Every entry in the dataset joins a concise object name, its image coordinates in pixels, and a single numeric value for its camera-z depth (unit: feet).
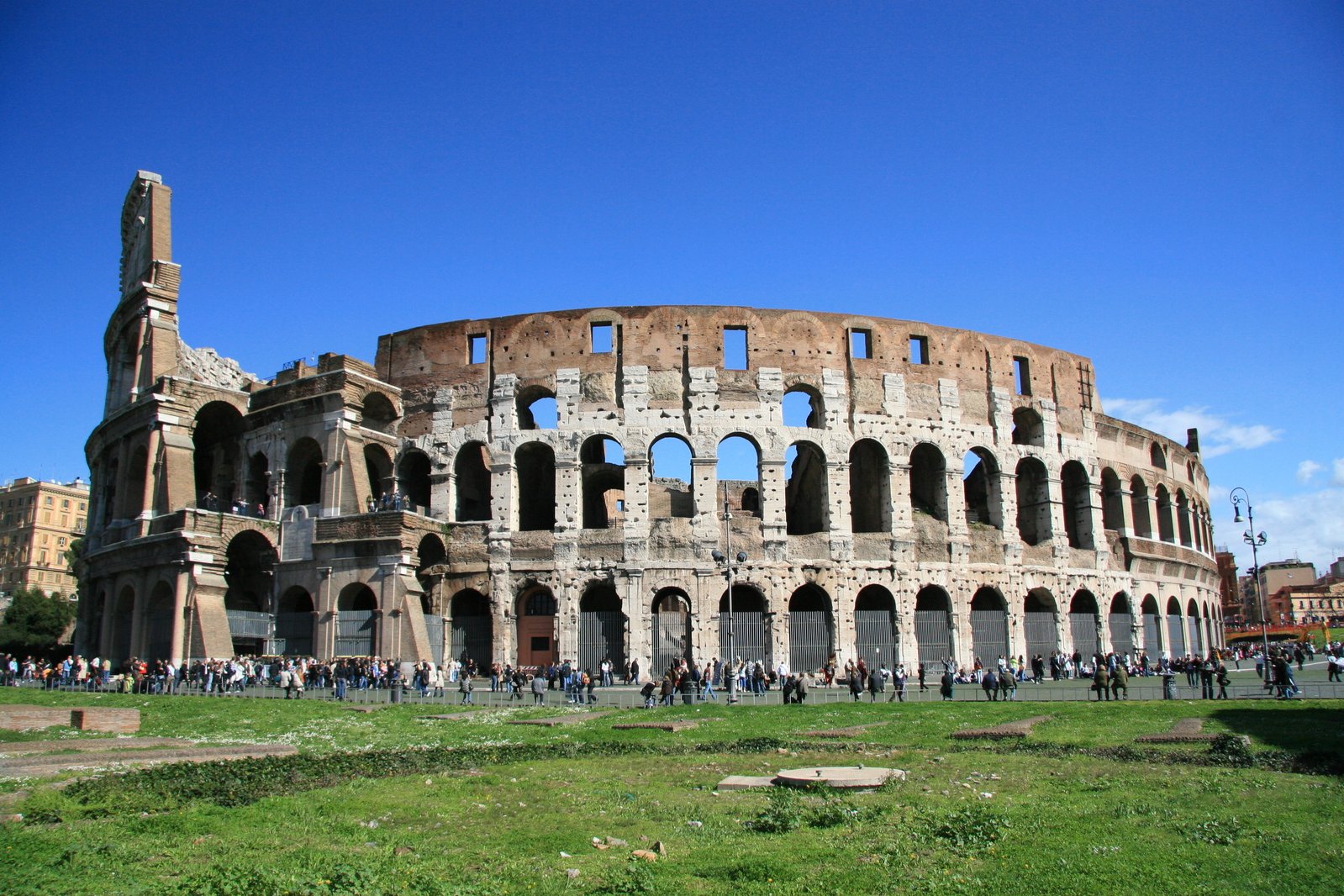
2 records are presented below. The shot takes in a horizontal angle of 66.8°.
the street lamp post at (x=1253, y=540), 131.95
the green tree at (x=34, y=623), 187.01
